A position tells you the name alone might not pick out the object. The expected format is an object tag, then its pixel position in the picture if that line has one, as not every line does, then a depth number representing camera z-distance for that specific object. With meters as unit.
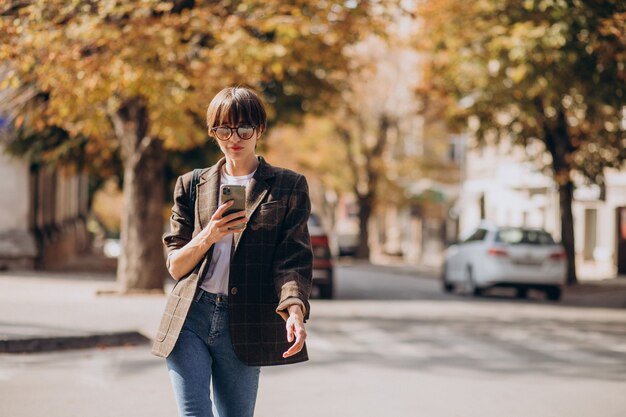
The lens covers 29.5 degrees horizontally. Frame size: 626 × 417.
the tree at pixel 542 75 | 17.50
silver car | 22.61
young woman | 4.14
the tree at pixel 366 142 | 47.97
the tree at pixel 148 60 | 14.73
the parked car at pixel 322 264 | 20.80
